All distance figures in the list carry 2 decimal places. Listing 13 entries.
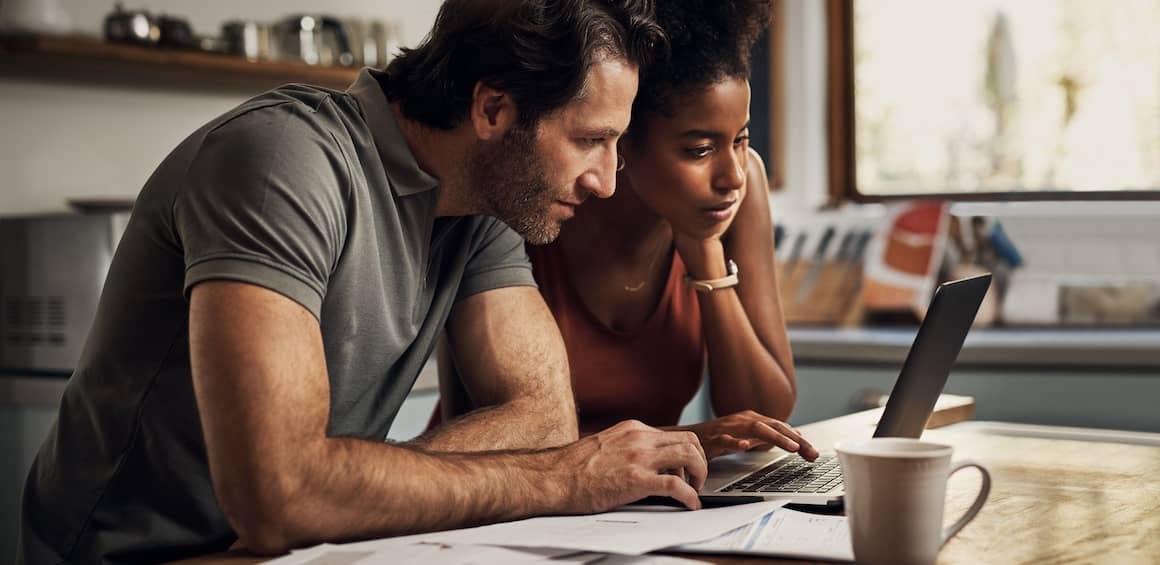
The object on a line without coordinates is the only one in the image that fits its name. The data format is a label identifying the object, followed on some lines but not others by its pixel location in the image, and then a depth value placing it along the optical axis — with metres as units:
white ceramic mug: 0.94
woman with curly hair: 1.69
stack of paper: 0.99
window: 3.29
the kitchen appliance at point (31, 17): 2.64
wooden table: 1.06
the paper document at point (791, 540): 1.02
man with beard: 1.08
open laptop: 1.25
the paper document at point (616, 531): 1.02
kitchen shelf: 2.68
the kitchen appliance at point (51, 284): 2.55
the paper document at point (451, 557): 0.98
